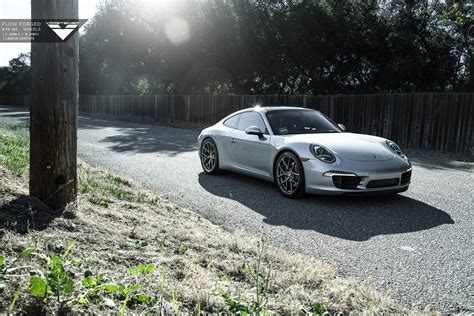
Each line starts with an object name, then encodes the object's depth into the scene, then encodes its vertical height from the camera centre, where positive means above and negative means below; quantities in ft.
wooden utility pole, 13.21 -0.48
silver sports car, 19.22 -2.31
